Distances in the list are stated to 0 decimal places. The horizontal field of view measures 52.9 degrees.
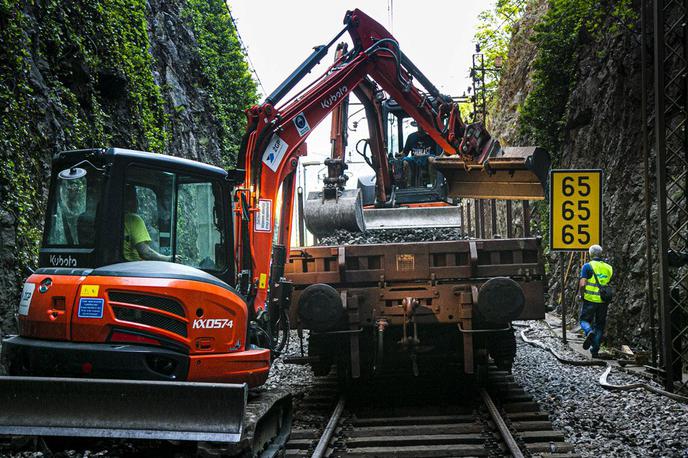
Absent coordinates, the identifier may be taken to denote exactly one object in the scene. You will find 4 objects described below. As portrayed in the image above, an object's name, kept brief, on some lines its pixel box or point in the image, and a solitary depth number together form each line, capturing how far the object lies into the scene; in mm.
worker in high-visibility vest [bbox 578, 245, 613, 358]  11477
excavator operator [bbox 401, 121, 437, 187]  12148
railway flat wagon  7719
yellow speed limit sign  11664
